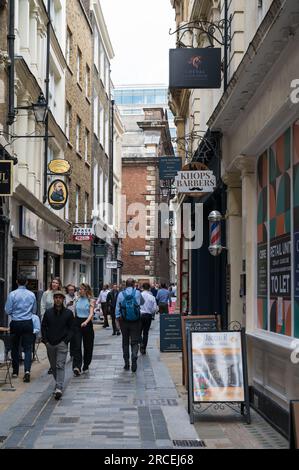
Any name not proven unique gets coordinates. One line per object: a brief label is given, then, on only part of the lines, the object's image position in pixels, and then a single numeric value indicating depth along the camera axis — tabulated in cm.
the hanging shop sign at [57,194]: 2334
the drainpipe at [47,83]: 2369
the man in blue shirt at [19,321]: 1312
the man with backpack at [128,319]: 1420
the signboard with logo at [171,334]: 1694
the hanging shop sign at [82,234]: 3027
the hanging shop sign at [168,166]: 2192
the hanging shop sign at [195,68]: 1309
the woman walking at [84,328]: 1359
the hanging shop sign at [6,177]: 1425
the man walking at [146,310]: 1725
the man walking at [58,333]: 1109
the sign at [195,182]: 1439
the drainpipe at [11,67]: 1734
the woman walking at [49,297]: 1486
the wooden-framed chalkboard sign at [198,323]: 1109
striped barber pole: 1310
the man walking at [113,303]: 2439
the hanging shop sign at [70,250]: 2853
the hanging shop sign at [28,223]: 1936
